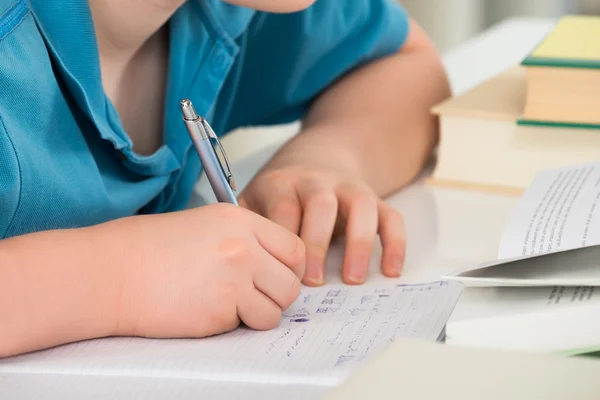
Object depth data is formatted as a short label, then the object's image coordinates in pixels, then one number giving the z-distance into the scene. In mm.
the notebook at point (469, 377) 741
